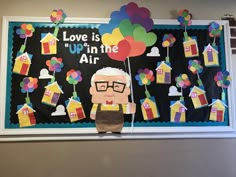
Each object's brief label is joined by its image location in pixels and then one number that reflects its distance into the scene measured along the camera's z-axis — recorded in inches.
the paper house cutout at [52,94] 73.4
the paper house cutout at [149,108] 75.1
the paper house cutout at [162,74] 76.6
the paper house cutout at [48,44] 74.8
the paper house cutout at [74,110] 73.3
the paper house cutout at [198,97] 77.0
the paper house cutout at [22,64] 73.7
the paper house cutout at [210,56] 78.6
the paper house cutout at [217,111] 76.9
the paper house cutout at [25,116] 72.1
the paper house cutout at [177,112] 75.7
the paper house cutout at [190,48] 78.2
